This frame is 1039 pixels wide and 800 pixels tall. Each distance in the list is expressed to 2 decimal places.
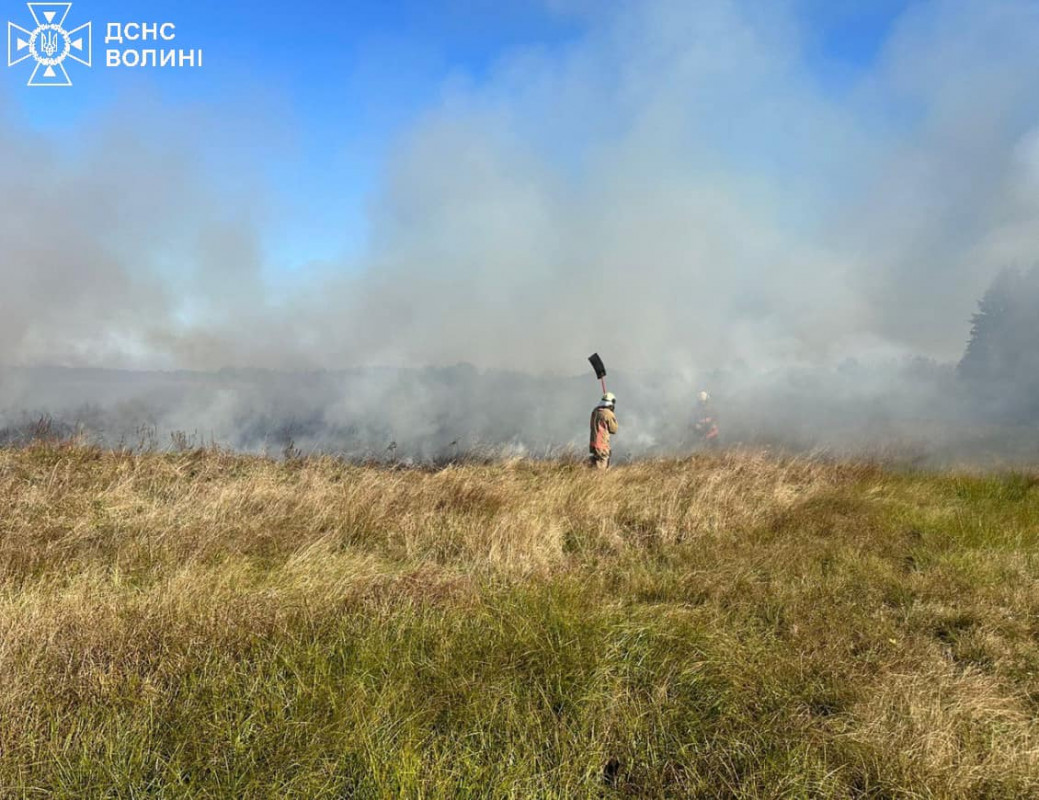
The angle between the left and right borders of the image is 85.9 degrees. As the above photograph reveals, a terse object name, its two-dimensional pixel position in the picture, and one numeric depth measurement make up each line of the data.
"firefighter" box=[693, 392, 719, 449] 15.41
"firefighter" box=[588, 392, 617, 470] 11.48
